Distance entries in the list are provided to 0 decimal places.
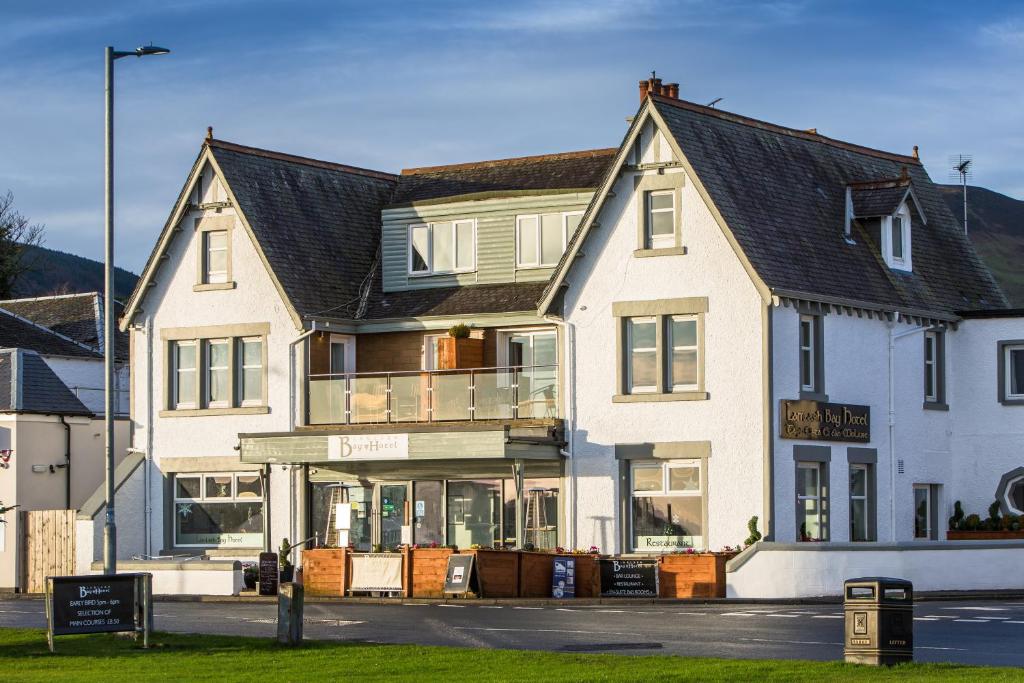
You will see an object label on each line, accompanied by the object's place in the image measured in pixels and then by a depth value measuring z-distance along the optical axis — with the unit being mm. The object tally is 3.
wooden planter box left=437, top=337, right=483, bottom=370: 41438
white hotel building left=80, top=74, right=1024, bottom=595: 38000
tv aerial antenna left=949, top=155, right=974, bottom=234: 54750
